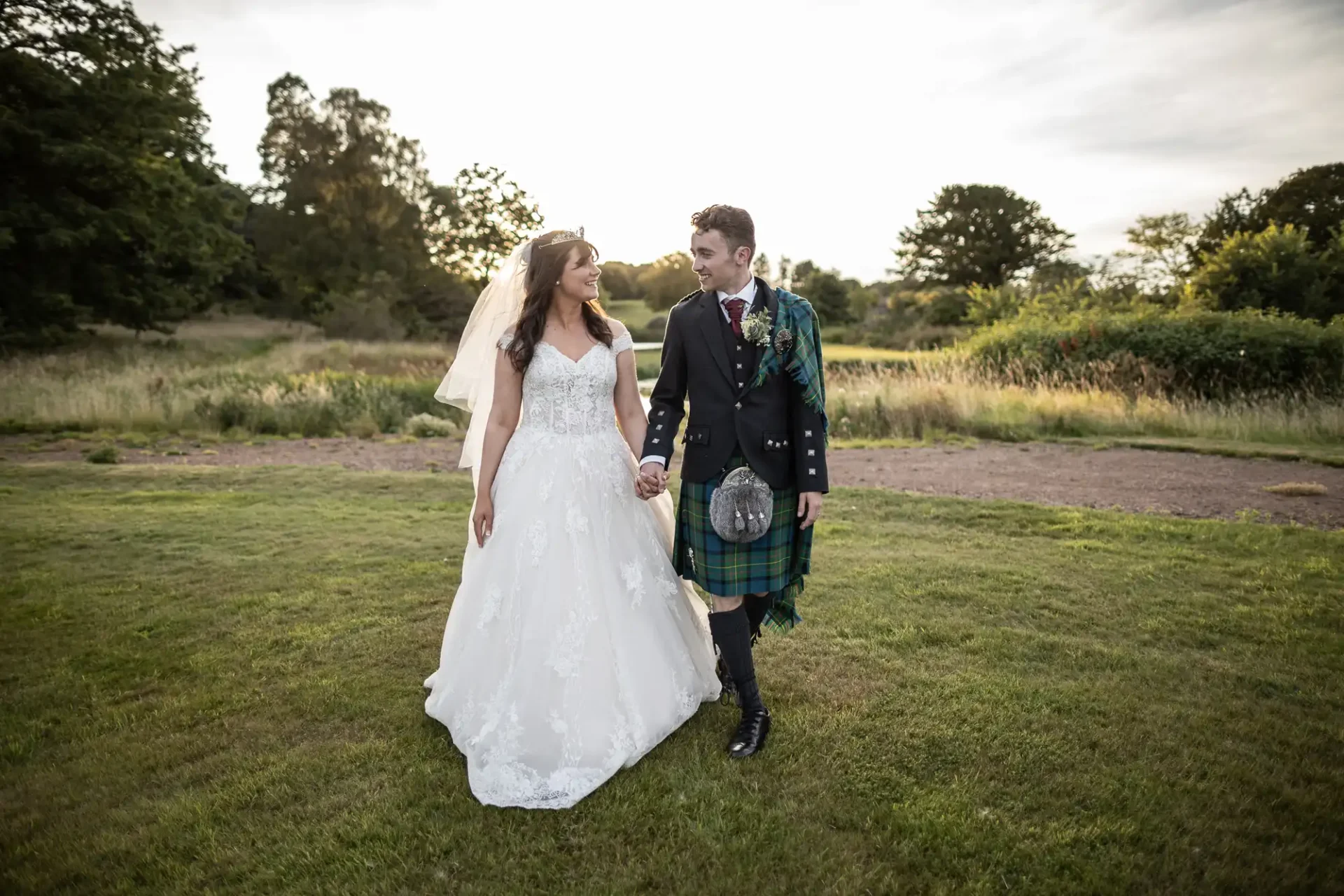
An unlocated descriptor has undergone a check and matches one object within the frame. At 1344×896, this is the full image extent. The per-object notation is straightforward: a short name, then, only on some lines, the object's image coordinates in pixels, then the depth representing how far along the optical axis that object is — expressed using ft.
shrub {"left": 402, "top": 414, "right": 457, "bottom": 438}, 42.09
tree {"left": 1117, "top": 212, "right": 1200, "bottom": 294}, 85.92
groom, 10.28
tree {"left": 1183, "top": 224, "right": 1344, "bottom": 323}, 60.34
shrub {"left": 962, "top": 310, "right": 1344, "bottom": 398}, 44.19
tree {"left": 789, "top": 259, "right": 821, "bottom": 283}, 159.12
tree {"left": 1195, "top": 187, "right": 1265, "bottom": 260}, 82.74
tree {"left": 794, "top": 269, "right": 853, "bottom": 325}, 155.22
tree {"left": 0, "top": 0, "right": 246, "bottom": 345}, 63.10
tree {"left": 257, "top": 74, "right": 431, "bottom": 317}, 118.21
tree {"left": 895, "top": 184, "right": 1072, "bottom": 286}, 144.66
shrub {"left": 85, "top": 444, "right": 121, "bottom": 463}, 32.22
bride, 10.13
